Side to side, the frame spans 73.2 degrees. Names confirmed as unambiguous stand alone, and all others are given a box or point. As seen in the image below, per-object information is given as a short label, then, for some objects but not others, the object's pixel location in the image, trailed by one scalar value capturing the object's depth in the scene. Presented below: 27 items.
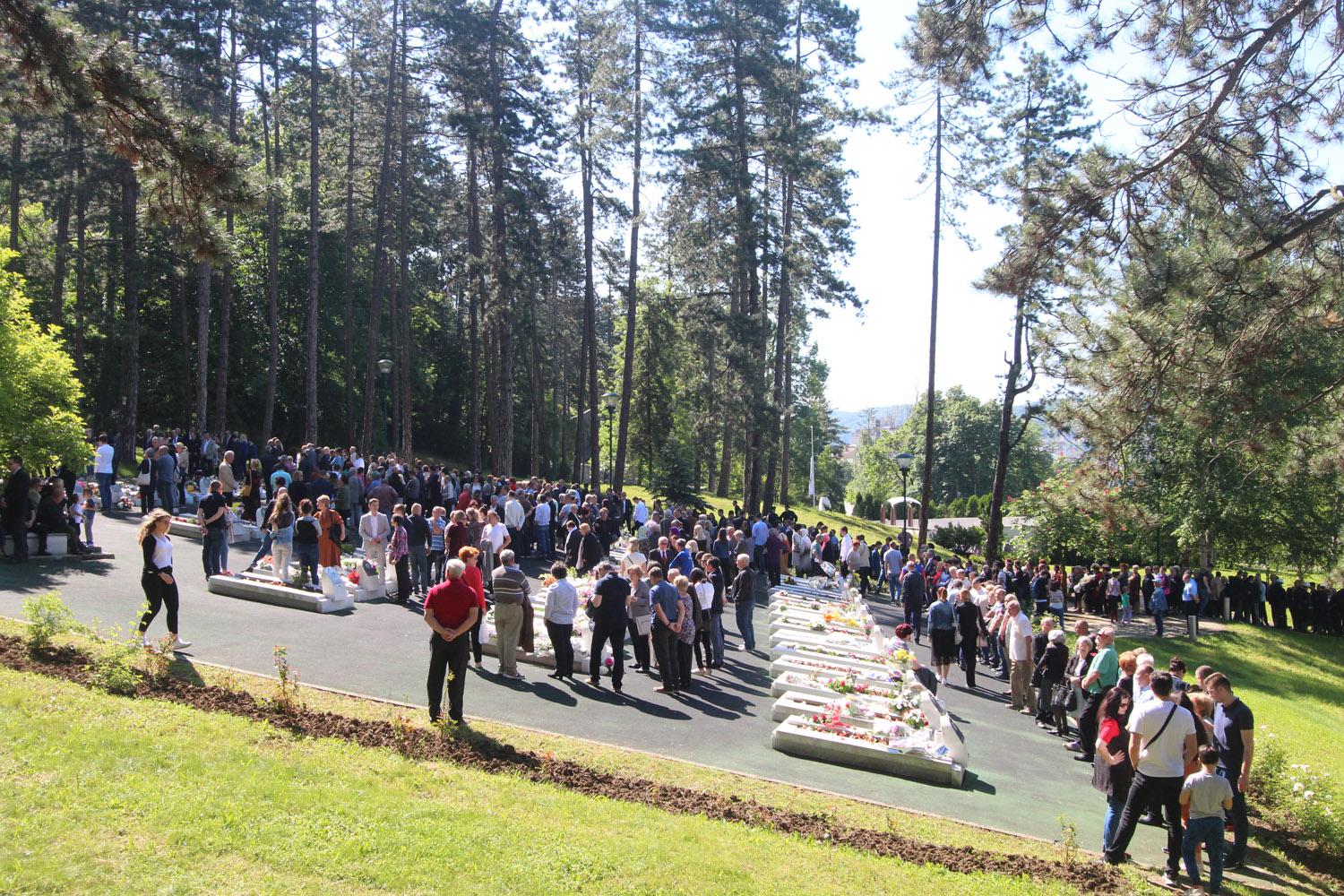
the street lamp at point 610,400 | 31.69
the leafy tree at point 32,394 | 15.58
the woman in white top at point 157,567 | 9.79
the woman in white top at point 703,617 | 12.88
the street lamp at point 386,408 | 41.13
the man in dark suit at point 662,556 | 15.56
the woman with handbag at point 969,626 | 15.11
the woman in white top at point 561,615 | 11.17
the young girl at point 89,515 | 14.86
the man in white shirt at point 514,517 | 19.23
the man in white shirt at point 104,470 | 18.44
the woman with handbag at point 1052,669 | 12.95
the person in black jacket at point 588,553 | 16.89
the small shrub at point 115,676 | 8.45
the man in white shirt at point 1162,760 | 7.67
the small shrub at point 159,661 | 8.93
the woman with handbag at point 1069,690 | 11.68
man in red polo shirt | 8.76
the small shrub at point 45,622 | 9.29
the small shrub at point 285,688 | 8.41
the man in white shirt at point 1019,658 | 13.80
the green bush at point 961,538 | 42.79
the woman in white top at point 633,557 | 13.85
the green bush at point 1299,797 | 9.19
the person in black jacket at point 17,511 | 13.47
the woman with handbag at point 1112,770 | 8.29
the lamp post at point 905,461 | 27.03
